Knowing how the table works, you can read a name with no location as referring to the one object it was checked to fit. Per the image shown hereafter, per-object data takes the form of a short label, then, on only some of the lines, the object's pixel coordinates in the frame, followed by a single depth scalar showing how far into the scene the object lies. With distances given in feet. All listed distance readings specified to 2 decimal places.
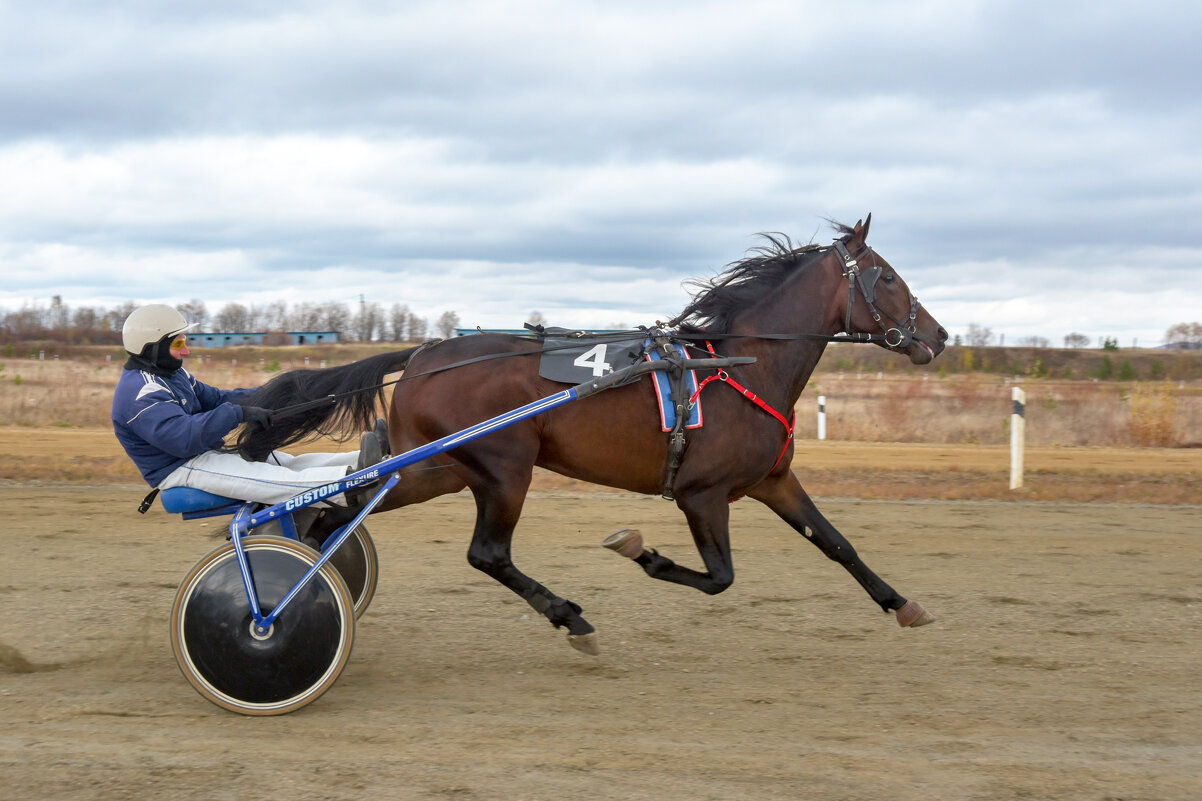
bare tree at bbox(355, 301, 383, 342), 140.97
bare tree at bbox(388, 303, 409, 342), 131.36
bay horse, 14.48
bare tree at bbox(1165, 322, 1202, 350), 183.47
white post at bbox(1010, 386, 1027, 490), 31.68
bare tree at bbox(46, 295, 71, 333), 148.77
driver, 12.49
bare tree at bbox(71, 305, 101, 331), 154.10
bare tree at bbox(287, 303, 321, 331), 151.02
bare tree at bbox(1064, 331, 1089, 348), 193.23
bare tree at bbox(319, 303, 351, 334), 144.71
